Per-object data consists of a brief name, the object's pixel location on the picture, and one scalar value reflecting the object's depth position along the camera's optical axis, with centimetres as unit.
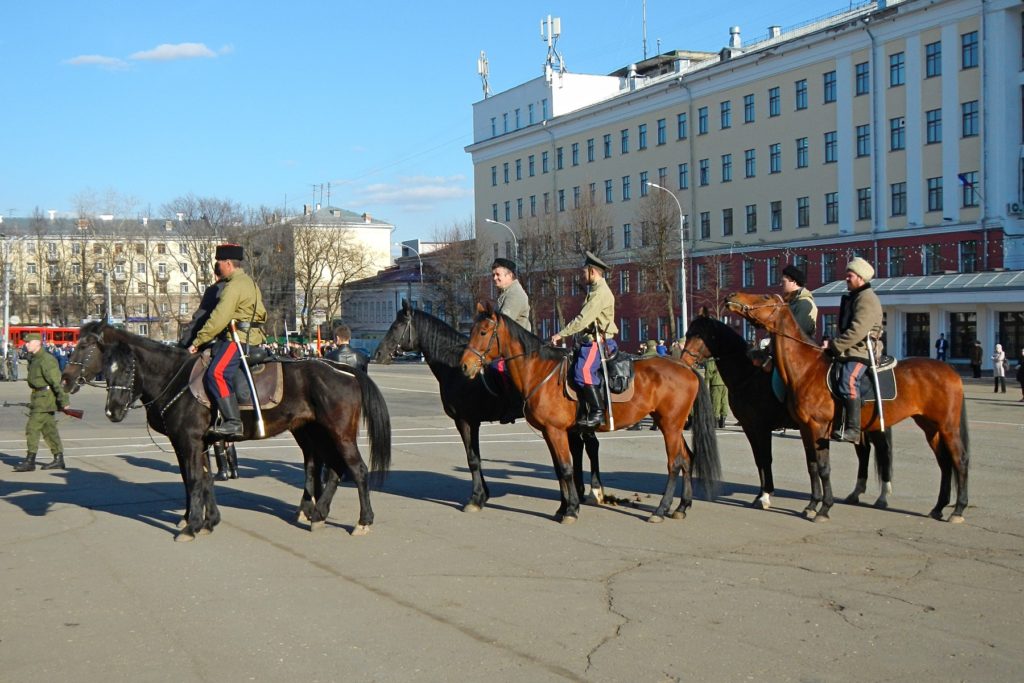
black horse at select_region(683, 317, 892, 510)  1177
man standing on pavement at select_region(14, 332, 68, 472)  1603
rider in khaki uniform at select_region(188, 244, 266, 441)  1043
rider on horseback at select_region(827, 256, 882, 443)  1073
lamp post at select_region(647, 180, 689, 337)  5251
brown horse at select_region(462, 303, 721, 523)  1109
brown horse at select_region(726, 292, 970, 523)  1096
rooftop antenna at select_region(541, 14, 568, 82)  8538
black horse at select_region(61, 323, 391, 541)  1062
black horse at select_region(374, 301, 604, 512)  1209
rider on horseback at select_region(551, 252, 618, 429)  1108
